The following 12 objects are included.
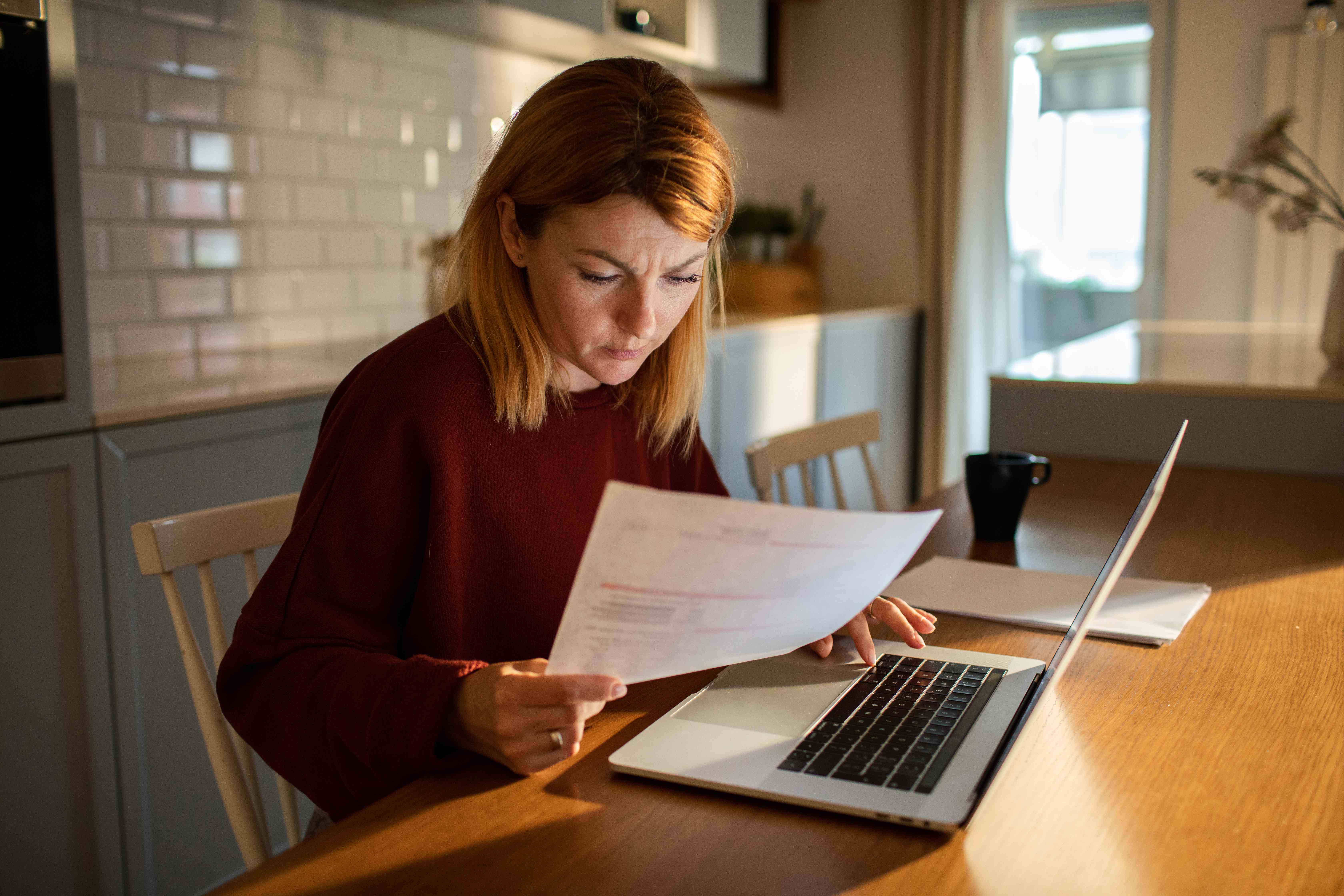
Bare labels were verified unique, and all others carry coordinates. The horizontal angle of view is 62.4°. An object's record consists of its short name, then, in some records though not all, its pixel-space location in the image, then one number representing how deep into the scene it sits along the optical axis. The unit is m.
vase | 2.37
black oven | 1.51
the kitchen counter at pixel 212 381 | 1.75
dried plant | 2.52
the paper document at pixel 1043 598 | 1.15
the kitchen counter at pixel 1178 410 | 1.97
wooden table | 0.67
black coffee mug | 1.48
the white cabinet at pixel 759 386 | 3.28
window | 4.24
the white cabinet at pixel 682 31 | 2.84
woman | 0.86
